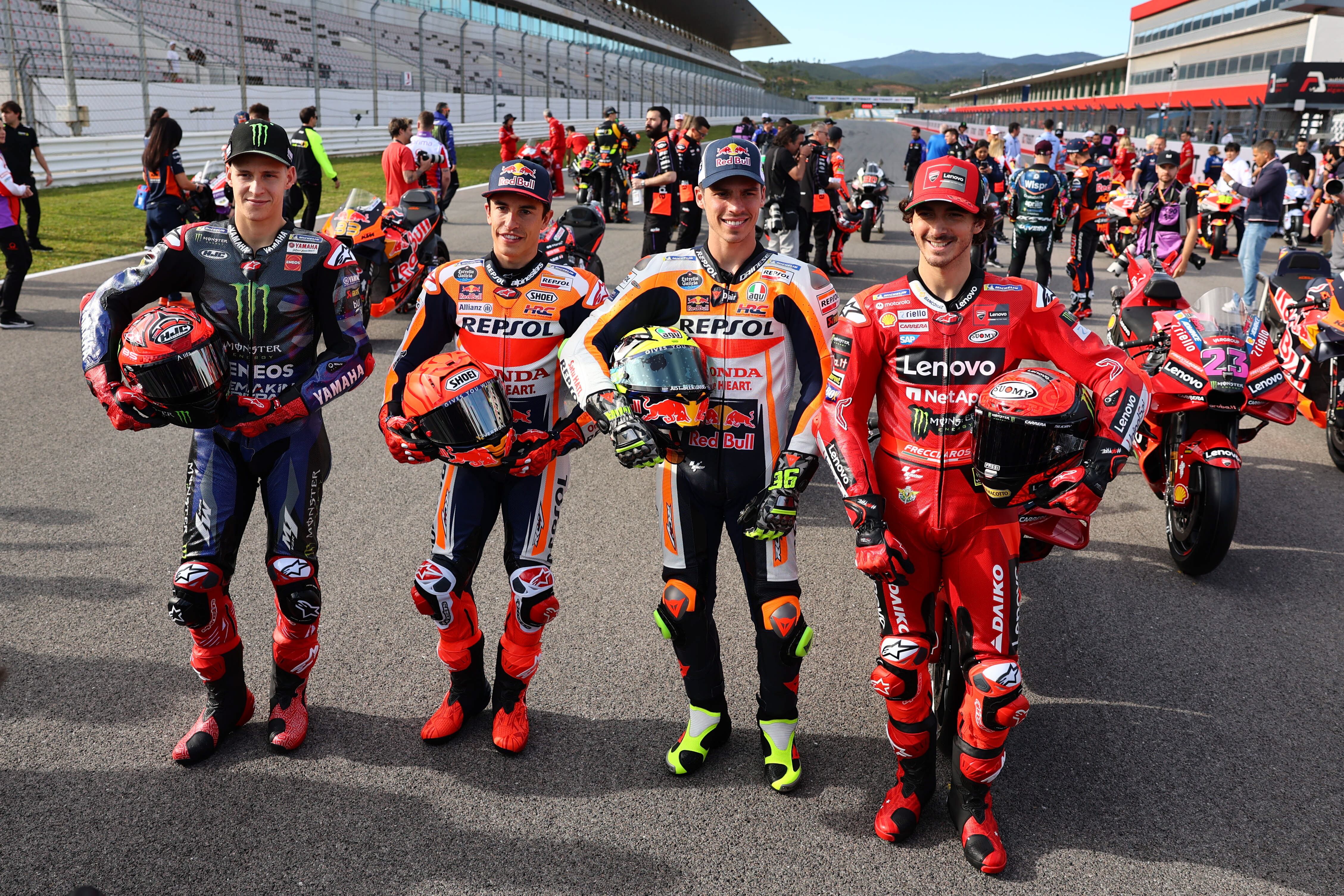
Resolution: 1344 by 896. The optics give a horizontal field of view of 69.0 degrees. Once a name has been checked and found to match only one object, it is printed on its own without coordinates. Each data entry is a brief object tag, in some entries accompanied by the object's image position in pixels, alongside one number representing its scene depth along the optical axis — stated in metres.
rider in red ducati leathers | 3.17
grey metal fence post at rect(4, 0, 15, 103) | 18.38
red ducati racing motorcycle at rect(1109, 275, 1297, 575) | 5.39
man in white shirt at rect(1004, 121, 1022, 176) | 22.11
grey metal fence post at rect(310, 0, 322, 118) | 27.30
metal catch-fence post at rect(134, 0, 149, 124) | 20.98
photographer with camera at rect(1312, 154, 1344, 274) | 13.19
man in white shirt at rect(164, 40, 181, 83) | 24.81
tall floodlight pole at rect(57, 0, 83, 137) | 19.91
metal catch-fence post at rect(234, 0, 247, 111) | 24.80
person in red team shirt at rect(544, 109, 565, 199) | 20.34
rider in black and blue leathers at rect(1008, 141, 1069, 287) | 11.70
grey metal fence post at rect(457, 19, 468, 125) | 36.56
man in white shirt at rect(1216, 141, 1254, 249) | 18.44
